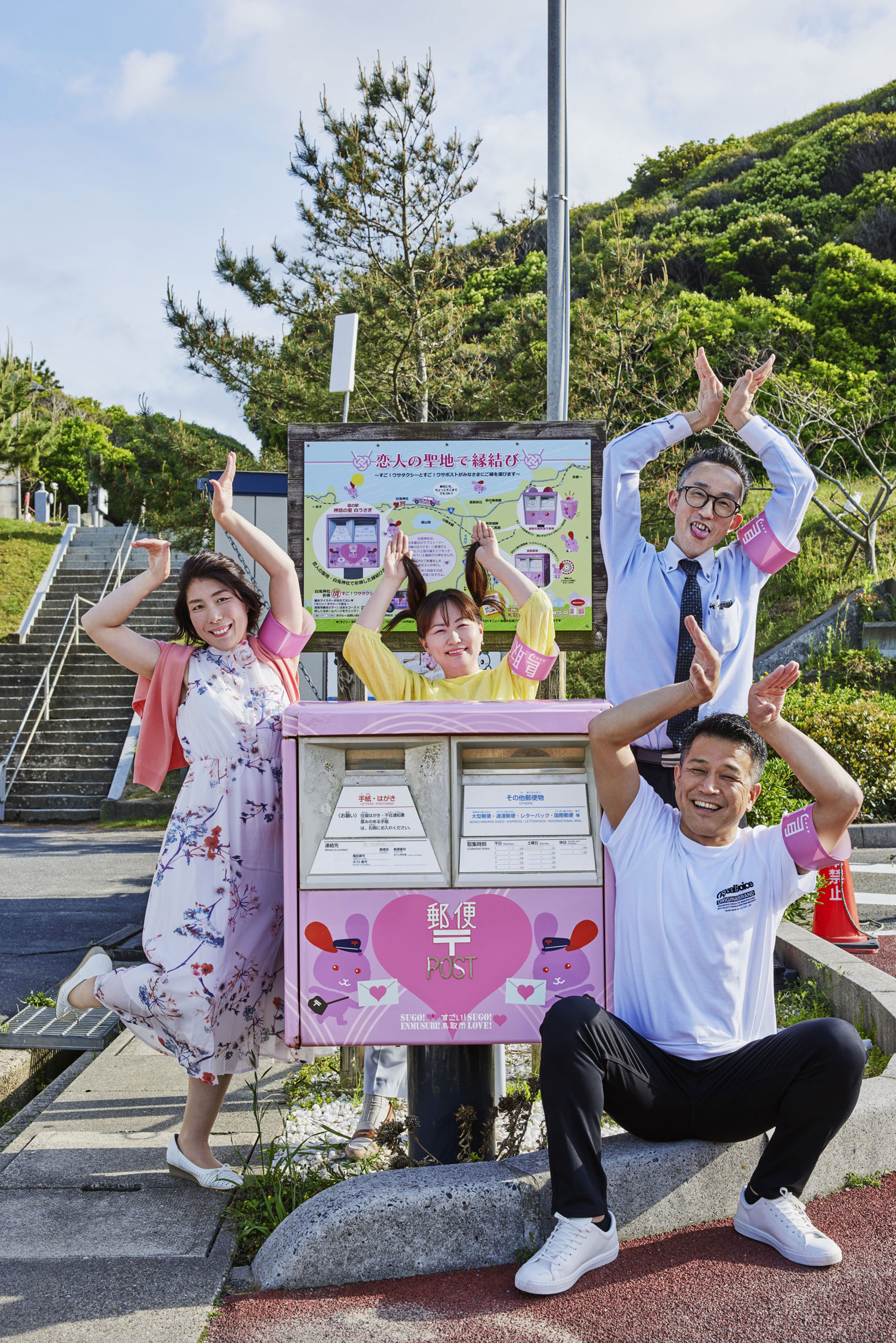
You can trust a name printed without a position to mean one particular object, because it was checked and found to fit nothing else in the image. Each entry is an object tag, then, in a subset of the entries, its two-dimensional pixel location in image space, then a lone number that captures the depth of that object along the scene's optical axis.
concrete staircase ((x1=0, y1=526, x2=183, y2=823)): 13.12
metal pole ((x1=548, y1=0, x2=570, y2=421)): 6.91
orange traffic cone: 5.13
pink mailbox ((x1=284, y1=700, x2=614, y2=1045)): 2.48
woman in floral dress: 2.75
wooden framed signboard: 3.71
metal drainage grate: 4.18
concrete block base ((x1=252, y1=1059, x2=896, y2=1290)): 2.29
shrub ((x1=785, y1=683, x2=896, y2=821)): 9.08
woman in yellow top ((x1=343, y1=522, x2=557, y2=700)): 3.03
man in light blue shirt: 2.94
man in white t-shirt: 2.29
